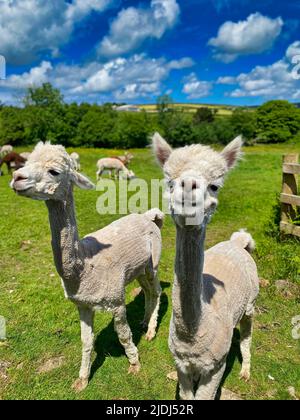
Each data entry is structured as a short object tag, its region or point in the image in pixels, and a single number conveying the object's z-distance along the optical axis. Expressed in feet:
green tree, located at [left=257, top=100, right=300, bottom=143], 170.40
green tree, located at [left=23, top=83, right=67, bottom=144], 165.48
